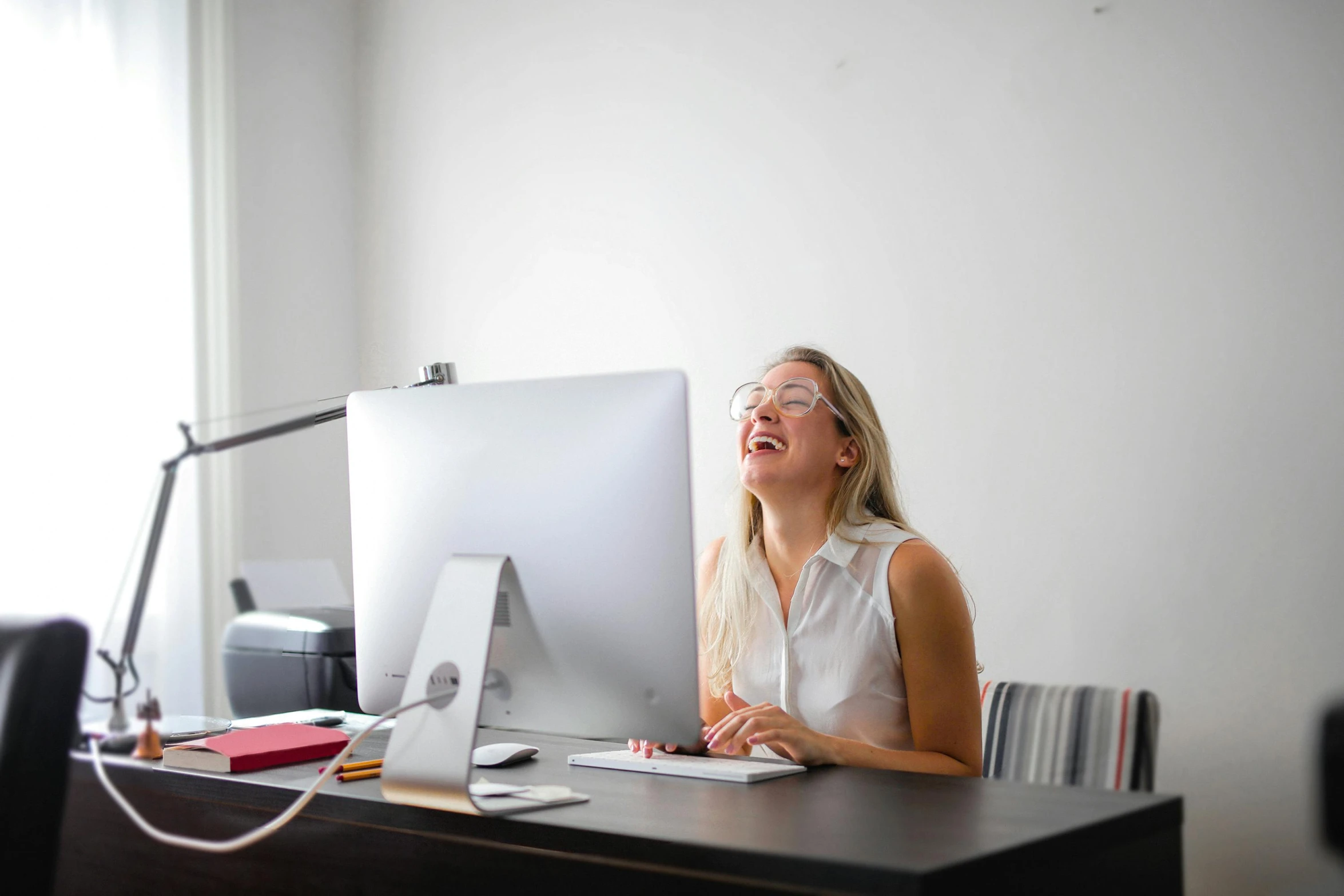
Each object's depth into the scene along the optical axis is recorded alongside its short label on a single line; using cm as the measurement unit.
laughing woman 181
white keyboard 140
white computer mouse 154
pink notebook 149
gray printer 244
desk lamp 138
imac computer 126
